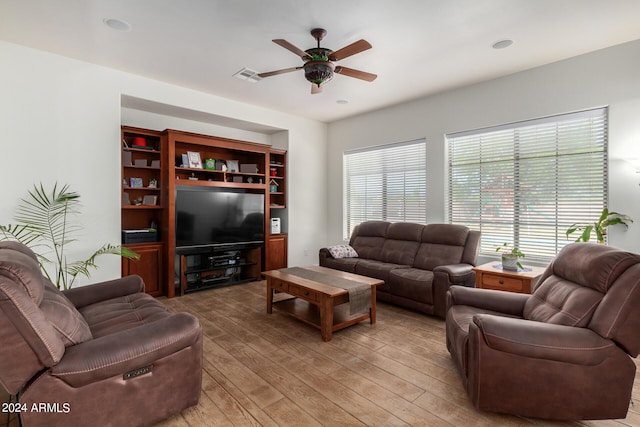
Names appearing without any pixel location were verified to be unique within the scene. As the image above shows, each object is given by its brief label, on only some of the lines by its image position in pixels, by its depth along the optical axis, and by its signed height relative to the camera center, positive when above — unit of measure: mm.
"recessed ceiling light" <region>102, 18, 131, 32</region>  2820 +1717
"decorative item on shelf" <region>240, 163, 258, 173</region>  5395 +714
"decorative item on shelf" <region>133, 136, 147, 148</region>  4421 +969
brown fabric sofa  3511 -688
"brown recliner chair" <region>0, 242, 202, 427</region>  1396 -760
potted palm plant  3328 -223
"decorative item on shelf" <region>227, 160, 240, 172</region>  5262 +738
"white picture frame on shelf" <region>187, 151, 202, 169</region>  4734 +764
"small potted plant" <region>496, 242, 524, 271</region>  3305 -559
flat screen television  4512 -117
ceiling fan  2680 +1337
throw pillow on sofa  4695 -655
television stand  4570 -899
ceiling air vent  3820 +1697
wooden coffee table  2943 -894
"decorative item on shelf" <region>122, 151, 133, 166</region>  4258 +707
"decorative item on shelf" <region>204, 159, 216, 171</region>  4934 +720
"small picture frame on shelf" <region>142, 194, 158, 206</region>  4605 +142
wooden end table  3078 -720
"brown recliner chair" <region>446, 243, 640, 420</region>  1678 -799
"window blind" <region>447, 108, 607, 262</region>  3494 +362
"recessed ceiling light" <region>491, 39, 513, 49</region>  3127 +1679
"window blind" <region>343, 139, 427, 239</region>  5066 +449
